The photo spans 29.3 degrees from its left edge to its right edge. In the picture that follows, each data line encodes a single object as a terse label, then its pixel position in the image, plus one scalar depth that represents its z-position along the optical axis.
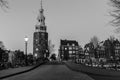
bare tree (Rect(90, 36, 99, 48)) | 93.28
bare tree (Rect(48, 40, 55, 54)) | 108.12
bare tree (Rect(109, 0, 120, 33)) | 19.16
